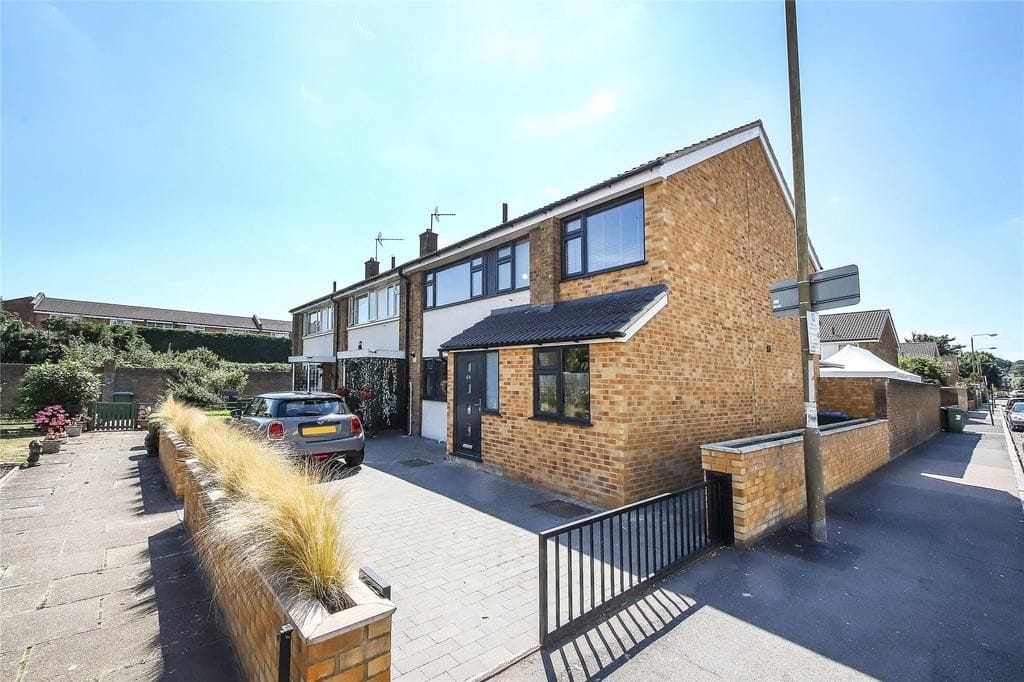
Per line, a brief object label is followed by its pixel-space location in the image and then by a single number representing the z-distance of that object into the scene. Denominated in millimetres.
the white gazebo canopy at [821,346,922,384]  11461
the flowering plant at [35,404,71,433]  11234
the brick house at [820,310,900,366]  25406
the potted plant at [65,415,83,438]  13039
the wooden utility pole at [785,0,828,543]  5266
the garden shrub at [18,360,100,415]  13625
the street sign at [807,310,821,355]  5340
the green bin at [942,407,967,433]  18688
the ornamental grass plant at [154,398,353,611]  2320
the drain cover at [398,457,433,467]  9477
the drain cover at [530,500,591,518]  6236
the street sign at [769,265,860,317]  5090
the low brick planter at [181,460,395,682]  1929
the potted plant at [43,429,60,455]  10211
